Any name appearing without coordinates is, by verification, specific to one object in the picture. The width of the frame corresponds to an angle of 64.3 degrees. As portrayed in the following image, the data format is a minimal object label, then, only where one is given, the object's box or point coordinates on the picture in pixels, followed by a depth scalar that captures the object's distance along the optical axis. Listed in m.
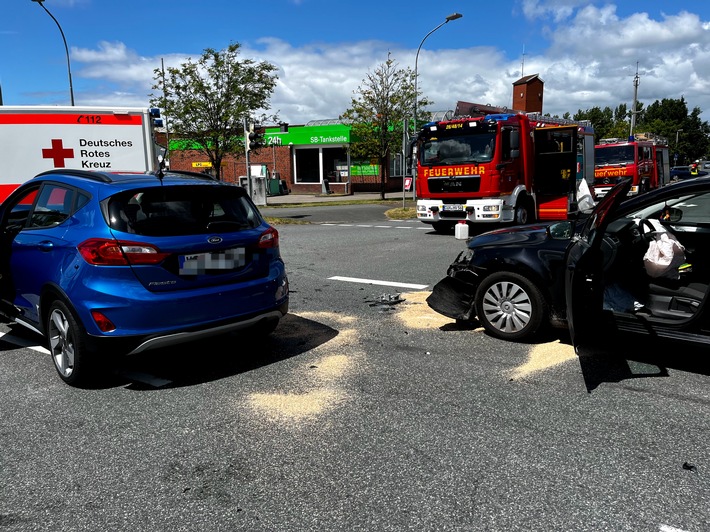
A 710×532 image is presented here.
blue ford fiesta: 4.02
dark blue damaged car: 4.08
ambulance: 10.09
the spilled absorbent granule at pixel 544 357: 4.54
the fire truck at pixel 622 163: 22.48
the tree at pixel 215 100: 23.89
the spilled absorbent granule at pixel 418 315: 6.04
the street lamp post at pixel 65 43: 23.90
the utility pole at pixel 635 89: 53.52
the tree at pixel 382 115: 30.47
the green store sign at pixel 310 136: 40.34
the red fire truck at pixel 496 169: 13.23
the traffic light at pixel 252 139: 17.64
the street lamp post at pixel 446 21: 25.16
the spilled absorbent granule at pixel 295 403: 3.83
